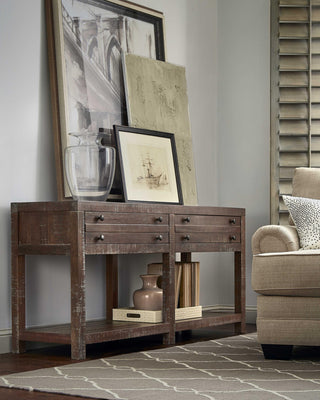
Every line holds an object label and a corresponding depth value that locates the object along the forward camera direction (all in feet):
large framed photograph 11.85
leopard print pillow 11.68
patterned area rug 7.77
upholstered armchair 9.77
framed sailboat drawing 12.46
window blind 14.96
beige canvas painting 13.20
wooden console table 10.37
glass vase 11.12
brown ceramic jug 12.27
